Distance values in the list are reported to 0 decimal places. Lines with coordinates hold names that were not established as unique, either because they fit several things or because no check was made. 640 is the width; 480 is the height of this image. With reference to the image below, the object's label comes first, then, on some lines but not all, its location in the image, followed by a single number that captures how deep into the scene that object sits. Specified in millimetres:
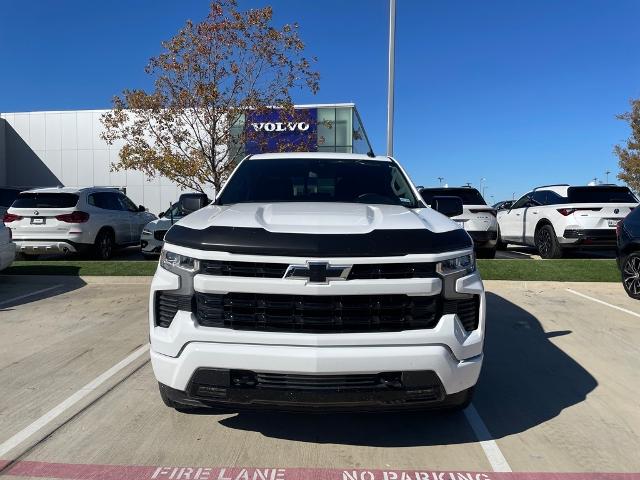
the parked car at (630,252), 7312
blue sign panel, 14358
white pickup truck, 2658
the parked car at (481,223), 10508
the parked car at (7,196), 13077
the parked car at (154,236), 11539
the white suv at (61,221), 10586
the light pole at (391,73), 11758
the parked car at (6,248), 8328
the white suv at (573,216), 10031
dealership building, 31391
